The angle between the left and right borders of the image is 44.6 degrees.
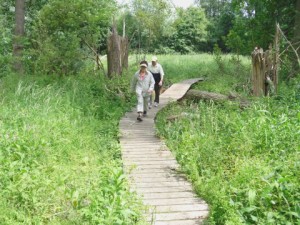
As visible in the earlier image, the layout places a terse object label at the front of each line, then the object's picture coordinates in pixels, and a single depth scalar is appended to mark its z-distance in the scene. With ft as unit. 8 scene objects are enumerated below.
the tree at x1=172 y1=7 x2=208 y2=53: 143.43
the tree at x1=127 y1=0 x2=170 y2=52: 79.36
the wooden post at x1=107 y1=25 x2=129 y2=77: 48.39
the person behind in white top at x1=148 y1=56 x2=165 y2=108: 37.55
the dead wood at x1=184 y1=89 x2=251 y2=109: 32.10
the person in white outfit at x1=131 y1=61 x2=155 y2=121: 30.68
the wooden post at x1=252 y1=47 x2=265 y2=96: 36.04
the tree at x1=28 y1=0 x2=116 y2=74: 45.47
